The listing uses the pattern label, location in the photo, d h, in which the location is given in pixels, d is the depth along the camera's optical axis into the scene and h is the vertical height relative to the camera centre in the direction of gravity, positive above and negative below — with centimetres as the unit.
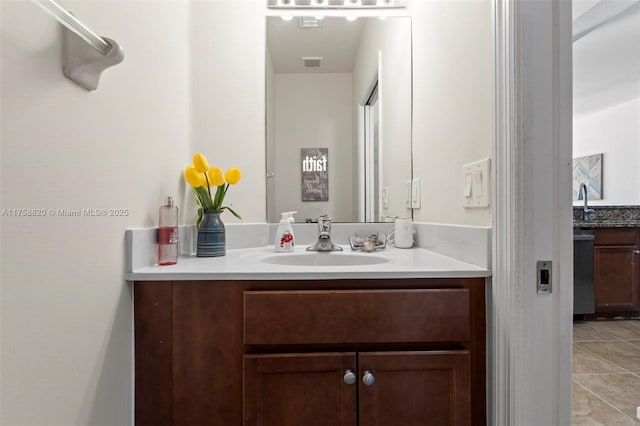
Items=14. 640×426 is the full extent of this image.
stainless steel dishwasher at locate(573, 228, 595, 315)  264 -56
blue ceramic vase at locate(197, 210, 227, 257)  107 -8
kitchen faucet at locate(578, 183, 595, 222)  286 +0
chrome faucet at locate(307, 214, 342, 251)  124 -10
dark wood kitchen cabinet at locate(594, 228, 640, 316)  274 -51
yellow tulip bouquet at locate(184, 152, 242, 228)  108 +11
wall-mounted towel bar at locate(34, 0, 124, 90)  60 +31
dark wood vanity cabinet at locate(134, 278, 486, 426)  79 -36
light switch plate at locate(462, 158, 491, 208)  81 +8
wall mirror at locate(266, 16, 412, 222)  142 +43
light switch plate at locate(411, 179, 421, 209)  133 +8
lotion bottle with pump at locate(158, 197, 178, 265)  91 -6
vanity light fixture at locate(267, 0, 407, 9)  138 +91
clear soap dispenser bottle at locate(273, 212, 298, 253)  124 -10
